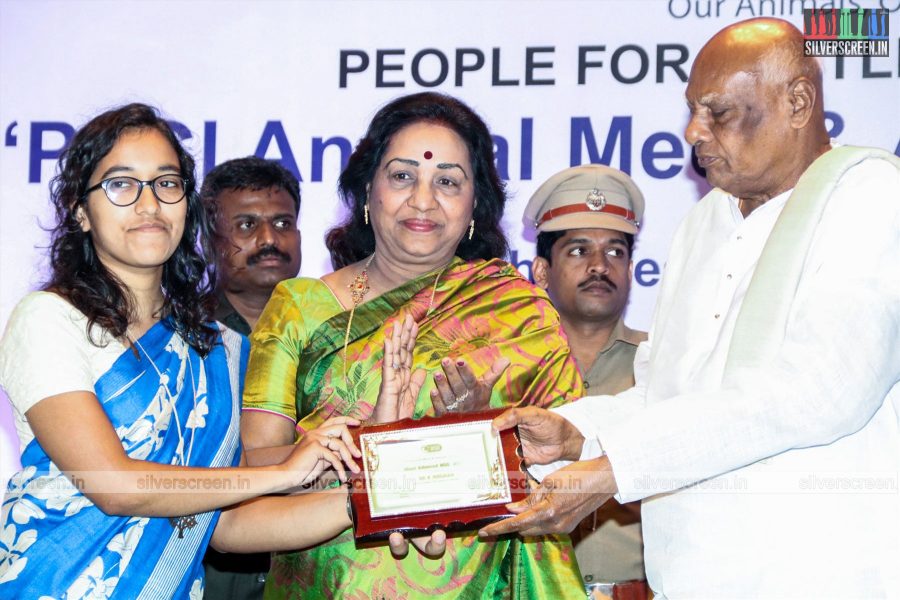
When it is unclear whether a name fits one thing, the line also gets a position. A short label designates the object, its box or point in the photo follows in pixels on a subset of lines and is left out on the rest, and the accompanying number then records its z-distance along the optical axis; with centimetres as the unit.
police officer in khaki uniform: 461
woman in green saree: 314
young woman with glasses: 267
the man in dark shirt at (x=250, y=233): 475
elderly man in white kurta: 245
